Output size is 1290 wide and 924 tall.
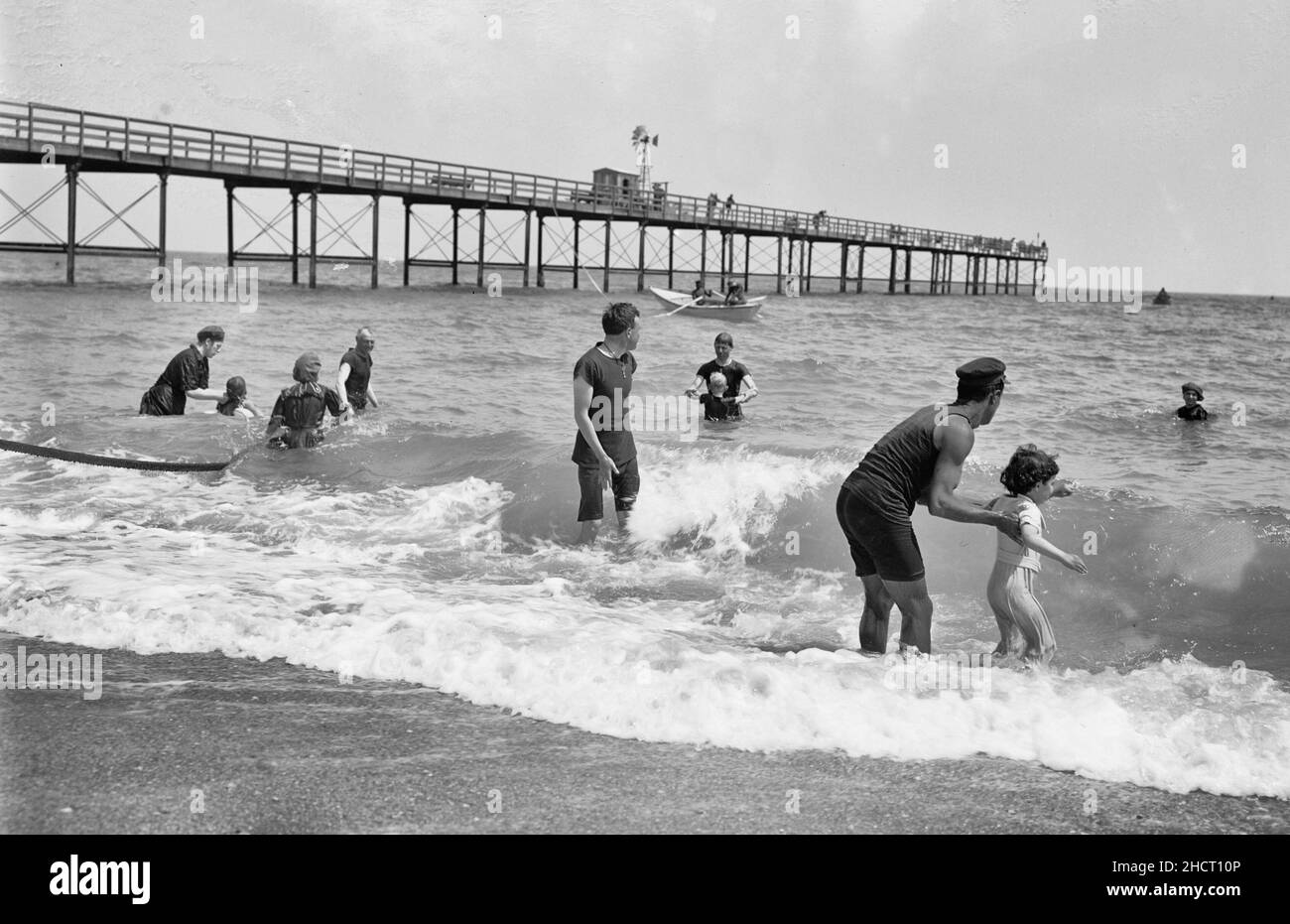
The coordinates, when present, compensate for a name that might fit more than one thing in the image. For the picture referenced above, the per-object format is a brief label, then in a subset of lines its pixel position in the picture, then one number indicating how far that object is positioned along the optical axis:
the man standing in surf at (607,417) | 6.65
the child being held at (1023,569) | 4.66
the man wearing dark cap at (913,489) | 4.53
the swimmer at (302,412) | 9.95
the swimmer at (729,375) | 12.59
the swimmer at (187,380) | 10.66
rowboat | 32.78
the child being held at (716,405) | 12.87
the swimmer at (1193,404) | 14.64
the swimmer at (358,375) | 11.22
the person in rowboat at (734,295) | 32.84
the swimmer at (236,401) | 11.66
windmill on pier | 52.03
